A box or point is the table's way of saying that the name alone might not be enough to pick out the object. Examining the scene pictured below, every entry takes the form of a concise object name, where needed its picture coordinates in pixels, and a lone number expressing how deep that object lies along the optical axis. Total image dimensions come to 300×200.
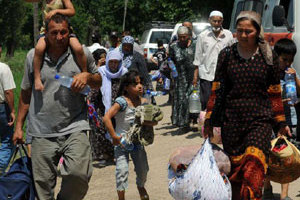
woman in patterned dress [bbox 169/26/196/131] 12.05
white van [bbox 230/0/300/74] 9.81
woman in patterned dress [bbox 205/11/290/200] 5.34
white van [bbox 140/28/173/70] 30.47
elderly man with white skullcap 10.76
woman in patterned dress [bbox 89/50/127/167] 9.43
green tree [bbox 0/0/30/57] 61.14
